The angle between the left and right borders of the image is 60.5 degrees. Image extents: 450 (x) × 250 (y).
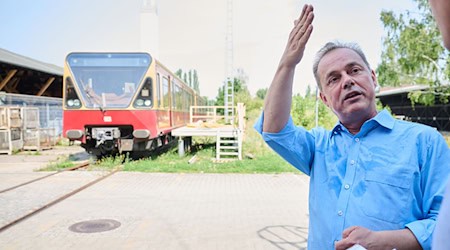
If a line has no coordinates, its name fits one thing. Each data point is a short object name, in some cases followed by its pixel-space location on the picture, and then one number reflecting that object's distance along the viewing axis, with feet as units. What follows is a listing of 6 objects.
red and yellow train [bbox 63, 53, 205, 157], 38.06
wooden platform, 43.98
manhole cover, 18.17
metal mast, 64.17
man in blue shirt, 4.91
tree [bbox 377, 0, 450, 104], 69.15
